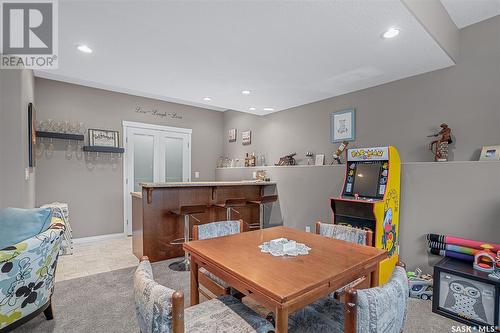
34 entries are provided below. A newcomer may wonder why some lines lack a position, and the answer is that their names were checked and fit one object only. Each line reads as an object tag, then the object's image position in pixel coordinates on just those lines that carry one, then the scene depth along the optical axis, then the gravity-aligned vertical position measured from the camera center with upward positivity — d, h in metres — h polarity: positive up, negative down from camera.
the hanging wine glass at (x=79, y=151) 4.64 +0.26
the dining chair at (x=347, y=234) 1.89 -0.60
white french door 5.20 +0.20
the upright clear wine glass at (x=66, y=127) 4.44 +0.68
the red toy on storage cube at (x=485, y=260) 2.23 -0.86
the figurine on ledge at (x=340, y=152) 3.88 +0.20
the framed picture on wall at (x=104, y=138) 4.76 +0.53
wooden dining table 1.16 -0.58
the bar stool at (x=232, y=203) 4.05 -0.62
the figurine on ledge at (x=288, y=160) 4.79 +0.10
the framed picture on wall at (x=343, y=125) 3.93 +0.64
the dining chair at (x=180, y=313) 0.98 -0.66
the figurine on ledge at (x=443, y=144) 2.90 +0.25
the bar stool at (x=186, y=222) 3.40 -0.77
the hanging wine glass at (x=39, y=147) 4.27 +0.31
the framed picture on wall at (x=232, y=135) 6.40 +0.78
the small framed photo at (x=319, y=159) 4.32 +0.09
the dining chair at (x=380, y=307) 0.97 -0.57
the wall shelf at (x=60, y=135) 4.15 +0.51
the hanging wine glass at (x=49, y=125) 4.29 +0.68
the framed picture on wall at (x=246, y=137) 5.93 +0.66
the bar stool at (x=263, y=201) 4.29 -0.61
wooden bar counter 3.56 -0.71
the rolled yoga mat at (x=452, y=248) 2.44 -0.85
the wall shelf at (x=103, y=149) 4.63 +0.30
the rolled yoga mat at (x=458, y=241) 2.39 -0.77
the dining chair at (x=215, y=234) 1.89 -0.61
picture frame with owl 2.11 -1.16
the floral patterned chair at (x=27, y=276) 1.69 -0.80
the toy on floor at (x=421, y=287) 2.65 -1.30
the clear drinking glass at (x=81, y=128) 4.64 +0.69
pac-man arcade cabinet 2.72 -0.39
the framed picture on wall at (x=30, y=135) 3.29 +0.40
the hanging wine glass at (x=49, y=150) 4.36 +0.25
